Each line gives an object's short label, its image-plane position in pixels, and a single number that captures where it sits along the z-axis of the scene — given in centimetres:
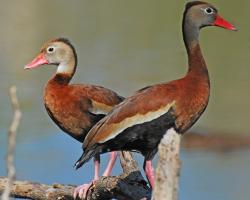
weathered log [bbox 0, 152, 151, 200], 1170
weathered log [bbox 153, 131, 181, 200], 826
